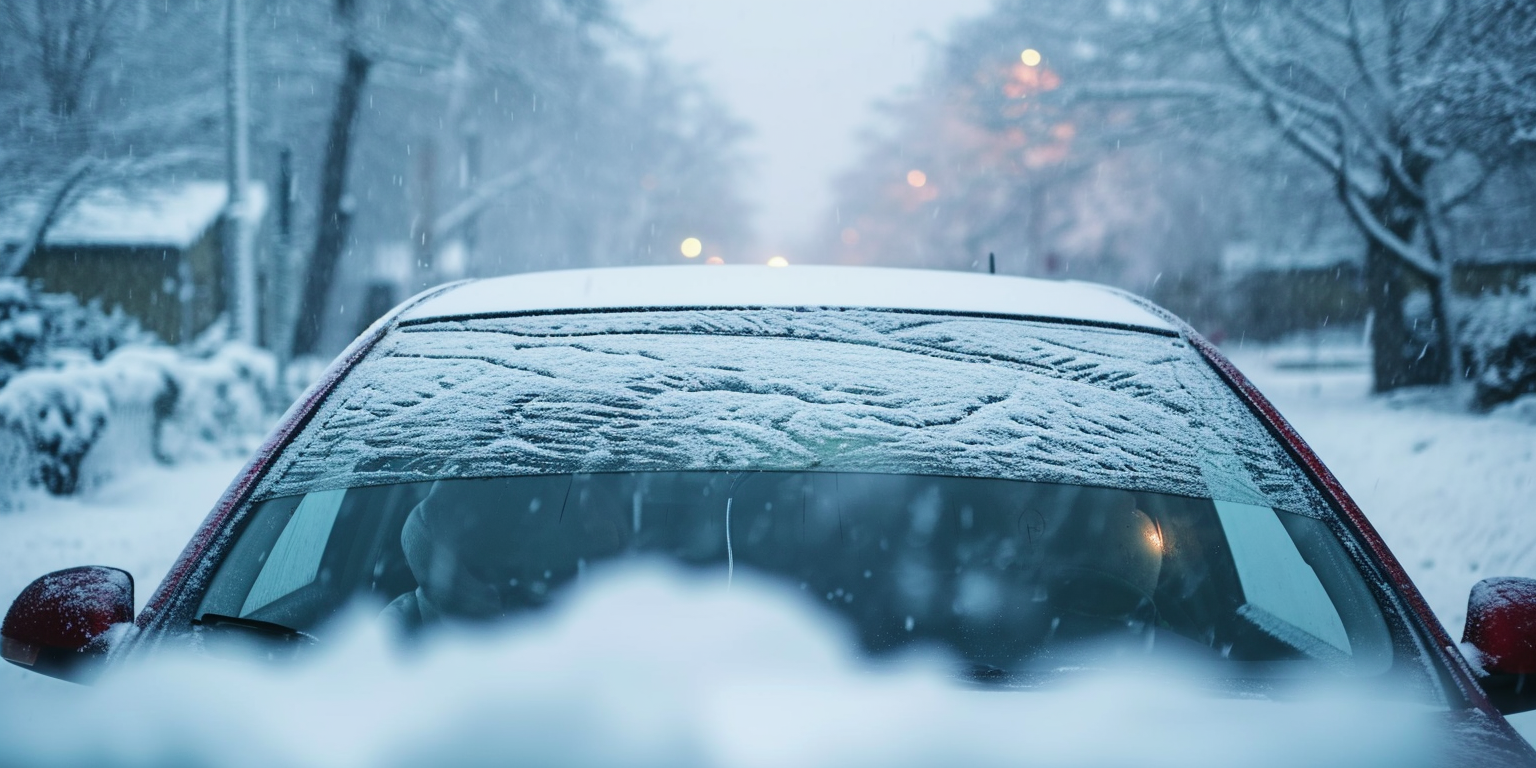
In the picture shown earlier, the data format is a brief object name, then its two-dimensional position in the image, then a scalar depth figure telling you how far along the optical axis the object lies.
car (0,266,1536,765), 1.77
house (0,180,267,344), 27.45
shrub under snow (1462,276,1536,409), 12.41
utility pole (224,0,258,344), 15.09
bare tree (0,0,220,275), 16.14
